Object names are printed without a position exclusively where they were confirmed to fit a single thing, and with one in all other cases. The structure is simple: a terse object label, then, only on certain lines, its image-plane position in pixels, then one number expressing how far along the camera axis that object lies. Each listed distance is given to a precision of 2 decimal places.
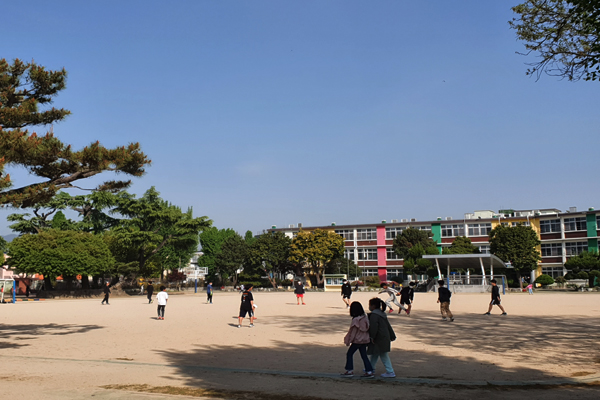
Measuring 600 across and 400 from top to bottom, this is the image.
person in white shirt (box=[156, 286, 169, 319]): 22.58
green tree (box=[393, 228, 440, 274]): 74.50
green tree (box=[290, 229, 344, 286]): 75.50
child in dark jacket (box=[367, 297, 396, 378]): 9.12
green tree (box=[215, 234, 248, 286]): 81.75
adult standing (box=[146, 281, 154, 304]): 35.04
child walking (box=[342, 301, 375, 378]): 9.23
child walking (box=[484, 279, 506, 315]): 22.95
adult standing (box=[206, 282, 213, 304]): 36.91
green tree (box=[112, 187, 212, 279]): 59.25
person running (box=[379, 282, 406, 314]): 22.75
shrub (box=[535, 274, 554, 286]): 67.12
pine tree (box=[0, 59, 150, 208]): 12.30
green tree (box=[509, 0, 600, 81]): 12.09
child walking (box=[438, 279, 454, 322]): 20.22
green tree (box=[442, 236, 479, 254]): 75.81
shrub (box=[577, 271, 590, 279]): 61.59
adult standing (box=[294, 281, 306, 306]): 32.69
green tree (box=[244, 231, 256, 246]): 99.56
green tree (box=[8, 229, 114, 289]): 47.84
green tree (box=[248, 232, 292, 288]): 78.62
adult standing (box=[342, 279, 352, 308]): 28.42
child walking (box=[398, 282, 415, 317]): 23.73
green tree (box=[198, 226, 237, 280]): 95.31
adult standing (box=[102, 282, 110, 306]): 37.69
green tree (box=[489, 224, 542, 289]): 67.06
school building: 76.69
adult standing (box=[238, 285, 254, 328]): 18.51
